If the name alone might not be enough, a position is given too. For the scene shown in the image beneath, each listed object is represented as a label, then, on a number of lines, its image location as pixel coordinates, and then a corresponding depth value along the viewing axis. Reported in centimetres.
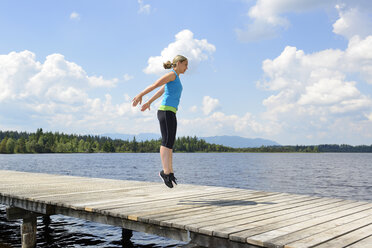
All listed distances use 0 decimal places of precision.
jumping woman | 659
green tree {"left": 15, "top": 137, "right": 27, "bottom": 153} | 17425
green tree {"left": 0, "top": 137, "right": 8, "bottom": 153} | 17289
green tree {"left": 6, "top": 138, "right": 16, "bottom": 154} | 17375
